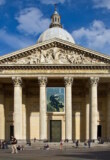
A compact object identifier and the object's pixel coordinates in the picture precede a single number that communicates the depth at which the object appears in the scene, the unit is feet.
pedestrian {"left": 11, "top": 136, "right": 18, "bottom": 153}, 80.78
